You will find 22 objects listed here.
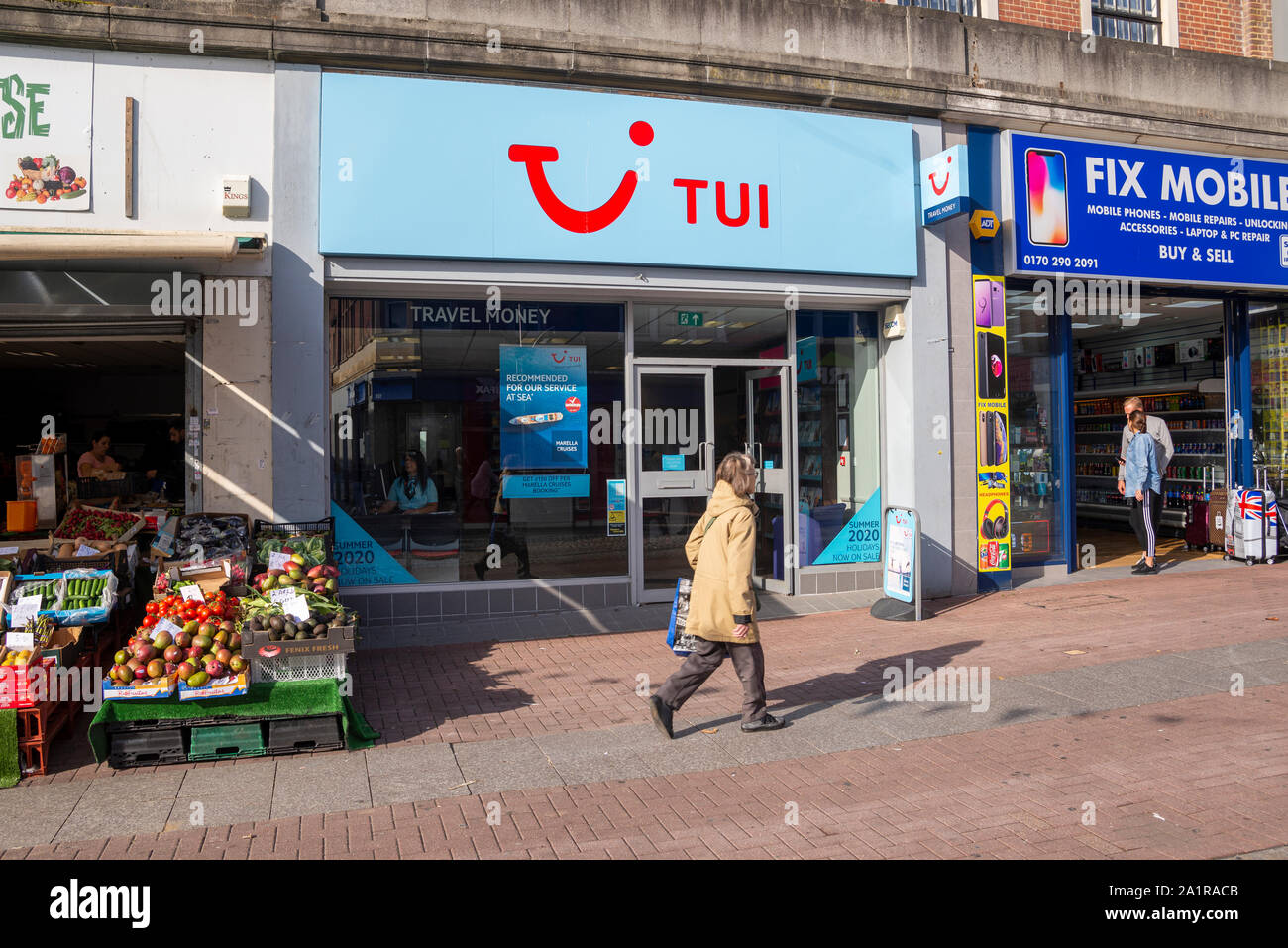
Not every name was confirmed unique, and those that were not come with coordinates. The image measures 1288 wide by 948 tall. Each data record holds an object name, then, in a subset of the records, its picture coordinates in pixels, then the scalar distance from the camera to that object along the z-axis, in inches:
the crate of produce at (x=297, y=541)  292.0
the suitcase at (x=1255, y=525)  458.0
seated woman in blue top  352.5
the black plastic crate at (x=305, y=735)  221.6
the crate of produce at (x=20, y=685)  205.5
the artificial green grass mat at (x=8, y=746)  203.9
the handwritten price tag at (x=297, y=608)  234.4
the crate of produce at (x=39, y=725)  209.2
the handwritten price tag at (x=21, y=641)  217.9
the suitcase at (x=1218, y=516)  483.5
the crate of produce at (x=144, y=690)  211.5
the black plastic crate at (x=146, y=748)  213.3
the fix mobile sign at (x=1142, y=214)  417.1
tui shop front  338.6
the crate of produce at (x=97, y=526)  301.9
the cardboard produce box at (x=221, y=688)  215.3
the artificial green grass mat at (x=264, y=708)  212.8
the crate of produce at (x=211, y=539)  284.0
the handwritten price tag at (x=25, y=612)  233.1
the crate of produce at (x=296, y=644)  221.1
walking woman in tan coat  223.8
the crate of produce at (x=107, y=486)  380.2
